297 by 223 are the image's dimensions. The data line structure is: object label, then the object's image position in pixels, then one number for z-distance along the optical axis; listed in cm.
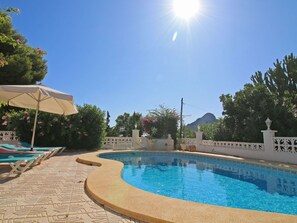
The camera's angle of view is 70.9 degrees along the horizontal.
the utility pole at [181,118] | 1973
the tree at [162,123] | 1964
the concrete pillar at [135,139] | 1752
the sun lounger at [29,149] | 785
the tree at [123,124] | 2247
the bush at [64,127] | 1270
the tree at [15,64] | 1628
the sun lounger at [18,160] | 564
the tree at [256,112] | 1342
